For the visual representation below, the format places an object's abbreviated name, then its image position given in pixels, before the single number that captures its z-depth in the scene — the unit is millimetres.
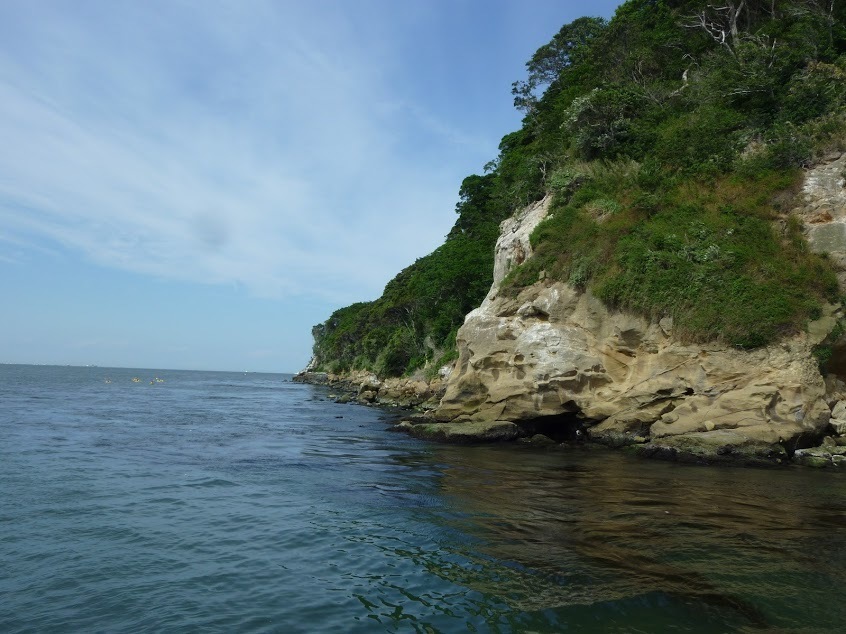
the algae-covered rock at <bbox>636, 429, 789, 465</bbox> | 15930
